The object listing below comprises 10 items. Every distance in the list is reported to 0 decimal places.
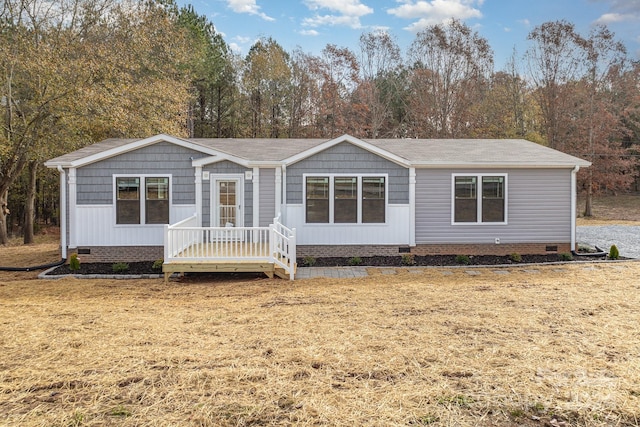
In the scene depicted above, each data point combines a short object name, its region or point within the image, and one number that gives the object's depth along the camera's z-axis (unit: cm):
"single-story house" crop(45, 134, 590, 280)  1061
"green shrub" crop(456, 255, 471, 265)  1076
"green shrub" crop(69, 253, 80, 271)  998
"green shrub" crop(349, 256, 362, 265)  1067
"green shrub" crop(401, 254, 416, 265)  1075
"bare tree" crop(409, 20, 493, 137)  2502
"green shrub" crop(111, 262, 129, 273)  1003
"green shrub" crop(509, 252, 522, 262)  1086
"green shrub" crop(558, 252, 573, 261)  1090
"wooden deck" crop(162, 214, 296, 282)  872
